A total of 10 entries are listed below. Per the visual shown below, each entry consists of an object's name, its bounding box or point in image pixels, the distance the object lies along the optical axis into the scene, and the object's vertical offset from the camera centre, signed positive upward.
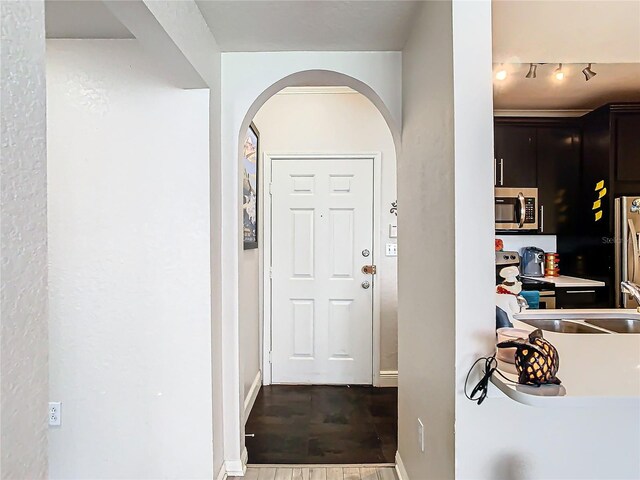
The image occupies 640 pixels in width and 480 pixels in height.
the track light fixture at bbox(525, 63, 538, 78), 2.68 +1.11
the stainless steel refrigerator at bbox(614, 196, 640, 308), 3.01 -0.04
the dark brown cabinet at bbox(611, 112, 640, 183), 3.17 +0.68
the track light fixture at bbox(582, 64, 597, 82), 2.74 +1.11
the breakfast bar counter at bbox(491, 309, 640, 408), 1.10 -0.41
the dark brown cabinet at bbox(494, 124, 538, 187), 3.53 +0.70
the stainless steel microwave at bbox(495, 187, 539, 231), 3.49 +0.24
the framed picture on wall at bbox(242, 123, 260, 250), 2.99 +0.38
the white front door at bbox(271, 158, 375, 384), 3.64 -0.28
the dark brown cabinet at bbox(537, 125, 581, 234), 3.52 +0.55
